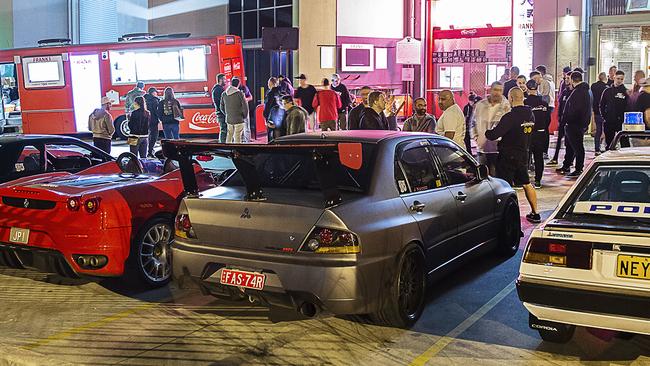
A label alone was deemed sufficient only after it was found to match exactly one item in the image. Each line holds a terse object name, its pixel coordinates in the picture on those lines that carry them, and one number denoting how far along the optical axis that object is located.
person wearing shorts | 9.24
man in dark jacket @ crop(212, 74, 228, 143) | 17.66
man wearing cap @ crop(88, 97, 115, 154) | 13.84
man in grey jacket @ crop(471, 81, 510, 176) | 10.48
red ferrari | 6.29
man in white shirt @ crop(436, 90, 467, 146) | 10.20
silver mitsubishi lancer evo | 5.02
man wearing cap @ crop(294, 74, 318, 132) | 16.27
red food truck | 20.30
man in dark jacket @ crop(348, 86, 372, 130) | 11.20
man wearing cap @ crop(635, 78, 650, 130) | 12.20
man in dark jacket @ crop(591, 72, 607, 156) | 15.72
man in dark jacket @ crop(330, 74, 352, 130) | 17.00
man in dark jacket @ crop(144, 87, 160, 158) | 16.67
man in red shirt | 15.26
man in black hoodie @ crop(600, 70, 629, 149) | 14.11
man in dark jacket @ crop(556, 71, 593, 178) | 12.74
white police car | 4.36
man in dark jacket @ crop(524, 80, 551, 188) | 12.25
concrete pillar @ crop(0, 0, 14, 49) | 29.38
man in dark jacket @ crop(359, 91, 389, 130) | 10.20
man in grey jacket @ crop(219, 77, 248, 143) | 15.95
